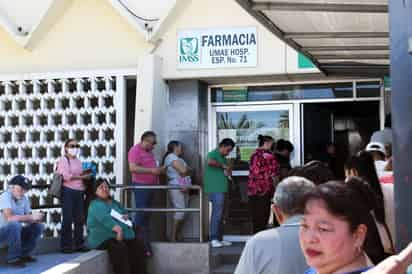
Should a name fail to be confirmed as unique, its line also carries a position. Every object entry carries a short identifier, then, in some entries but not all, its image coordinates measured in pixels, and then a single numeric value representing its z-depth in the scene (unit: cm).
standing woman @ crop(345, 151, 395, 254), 380
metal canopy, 545
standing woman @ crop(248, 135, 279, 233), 918
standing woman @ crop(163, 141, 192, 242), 984
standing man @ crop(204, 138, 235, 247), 980
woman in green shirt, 838
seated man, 784
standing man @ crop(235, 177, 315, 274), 346
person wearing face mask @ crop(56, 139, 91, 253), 889
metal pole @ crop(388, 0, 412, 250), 289
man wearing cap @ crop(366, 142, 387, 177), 559
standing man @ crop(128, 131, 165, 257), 945
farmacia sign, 1027
